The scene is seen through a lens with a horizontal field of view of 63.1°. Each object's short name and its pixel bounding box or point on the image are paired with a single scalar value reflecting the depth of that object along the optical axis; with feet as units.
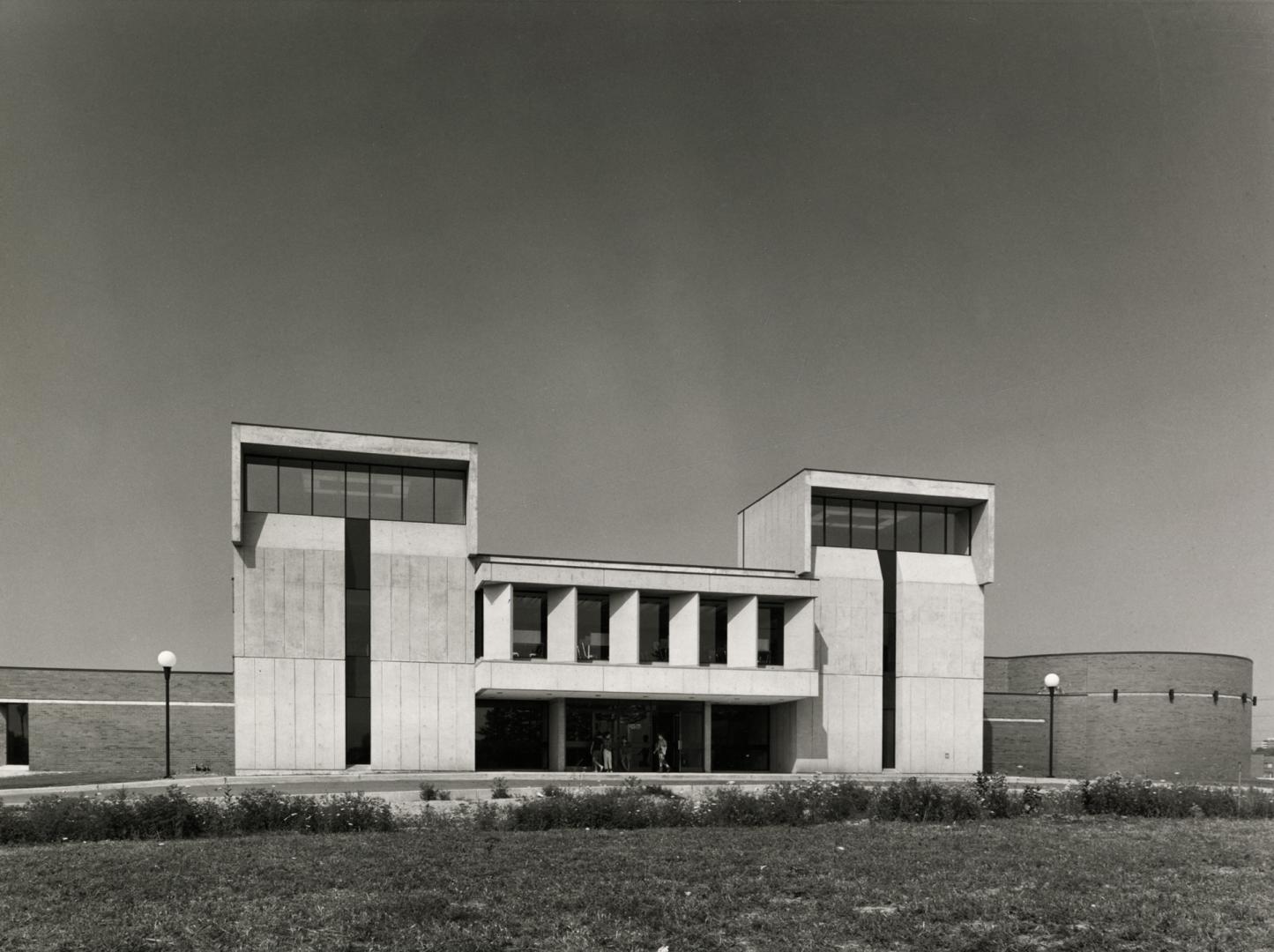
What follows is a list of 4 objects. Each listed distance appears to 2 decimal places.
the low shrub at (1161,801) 67.00
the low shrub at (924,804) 62.39
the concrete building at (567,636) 115.75
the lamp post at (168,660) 99.79
